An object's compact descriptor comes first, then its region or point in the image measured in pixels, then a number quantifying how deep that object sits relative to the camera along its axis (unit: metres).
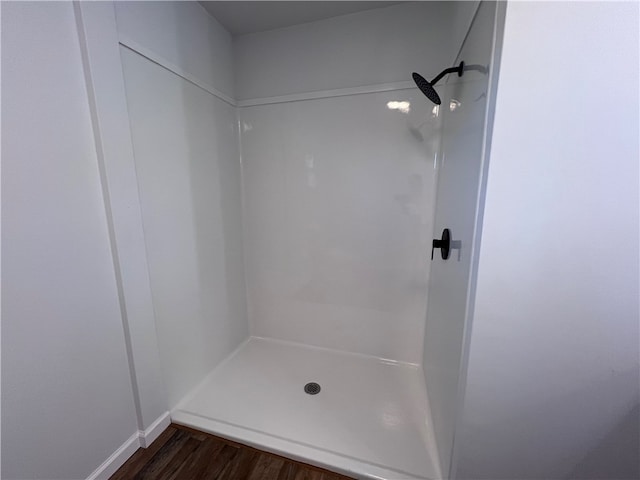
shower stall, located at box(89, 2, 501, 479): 1.21
